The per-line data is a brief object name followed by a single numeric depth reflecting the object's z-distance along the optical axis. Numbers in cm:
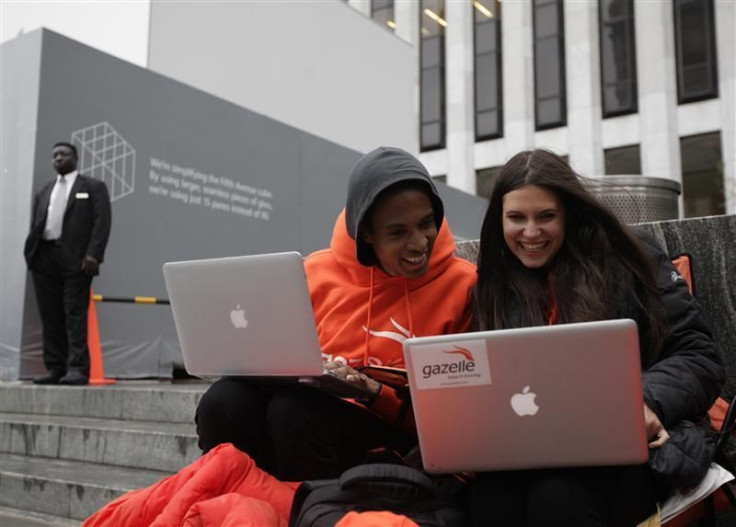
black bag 163
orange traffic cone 613
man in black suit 566
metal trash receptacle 332
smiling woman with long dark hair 156
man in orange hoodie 201
